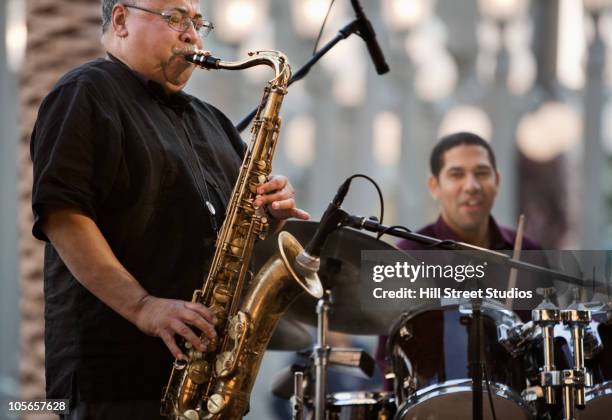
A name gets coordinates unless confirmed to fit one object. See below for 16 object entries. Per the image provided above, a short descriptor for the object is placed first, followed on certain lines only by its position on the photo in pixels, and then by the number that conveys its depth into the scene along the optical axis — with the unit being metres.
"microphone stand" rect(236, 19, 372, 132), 9.81
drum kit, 8.80
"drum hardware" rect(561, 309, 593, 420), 8.61
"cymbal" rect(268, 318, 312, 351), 11.45
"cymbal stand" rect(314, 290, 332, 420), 10.09
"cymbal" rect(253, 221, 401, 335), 10.04
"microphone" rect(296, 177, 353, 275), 8.45
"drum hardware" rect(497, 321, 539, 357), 9.12
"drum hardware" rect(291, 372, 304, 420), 9.64
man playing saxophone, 7.57
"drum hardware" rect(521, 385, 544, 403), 9.08
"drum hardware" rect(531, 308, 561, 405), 8.72
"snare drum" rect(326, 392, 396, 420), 10.16
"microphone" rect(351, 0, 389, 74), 10.58
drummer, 12.63
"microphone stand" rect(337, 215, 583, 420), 8.61
